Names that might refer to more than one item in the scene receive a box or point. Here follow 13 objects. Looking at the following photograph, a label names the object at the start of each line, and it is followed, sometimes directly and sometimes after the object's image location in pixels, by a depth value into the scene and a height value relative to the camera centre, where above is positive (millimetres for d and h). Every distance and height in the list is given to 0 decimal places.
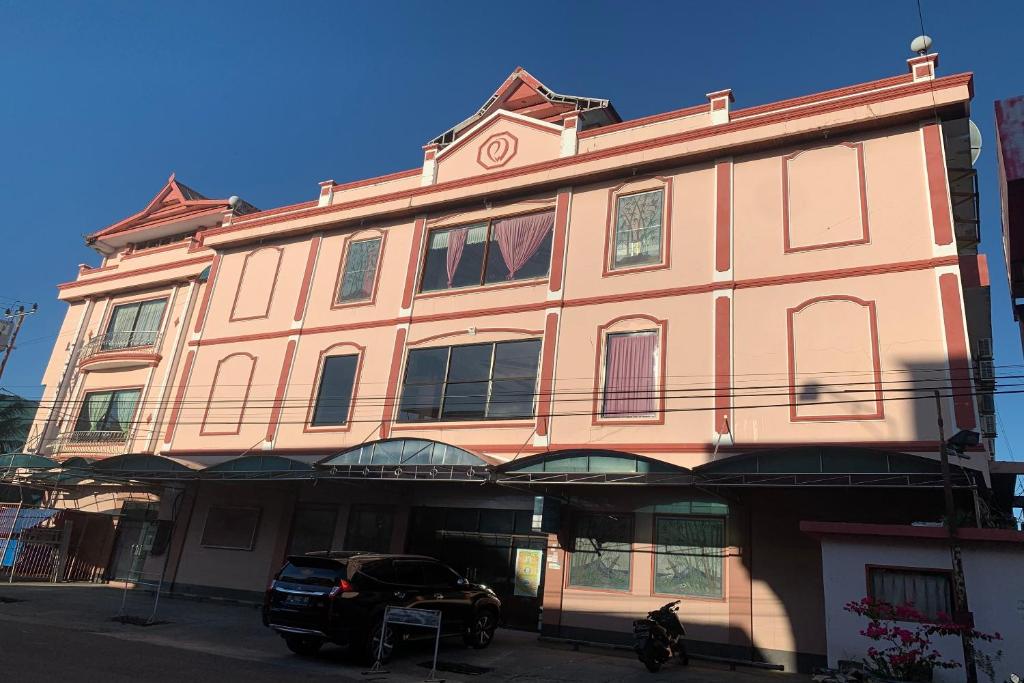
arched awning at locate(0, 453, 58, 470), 21062 +1668
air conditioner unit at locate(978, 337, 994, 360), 18984 +7212
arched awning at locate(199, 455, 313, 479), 16672 +1763
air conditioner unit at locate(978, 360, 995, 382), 17266 +6082
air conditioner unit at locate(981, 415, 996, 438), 17375 +4952
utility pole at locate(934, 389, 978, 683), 8867 +243
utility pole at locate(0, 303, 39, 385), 28641 +7949
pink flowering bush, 8977 -354
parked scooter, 11328 -832
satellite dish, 15177 +10255
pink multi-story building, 13180 +4880
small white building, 9258 +491
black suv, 10383 -672
